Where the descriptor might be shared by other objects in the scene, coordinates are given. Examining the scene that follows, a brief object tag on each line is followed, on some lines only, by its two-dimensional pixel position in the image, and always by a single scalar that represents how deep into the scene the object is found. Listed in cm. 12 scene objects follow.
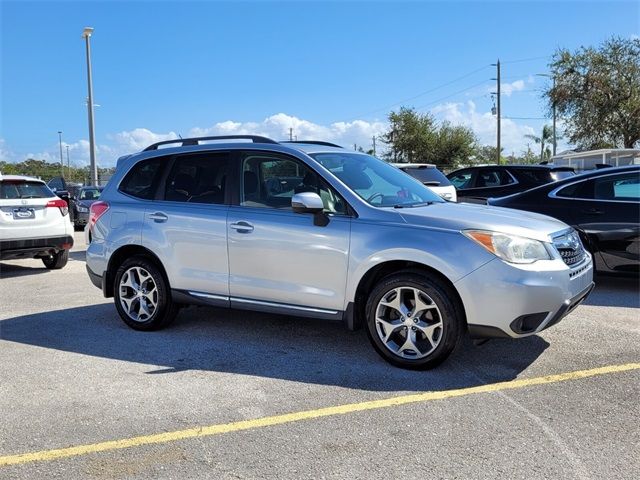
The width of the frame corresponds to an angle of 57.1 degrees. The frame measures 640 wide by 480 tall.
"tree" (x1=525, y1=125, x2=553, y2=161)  8594
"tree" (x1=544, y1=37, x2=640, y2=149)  3350
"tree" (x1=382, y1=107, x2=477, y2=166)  4722
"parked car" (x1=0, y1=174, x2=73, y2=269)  905
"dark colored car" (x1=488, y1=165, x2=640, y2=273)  699
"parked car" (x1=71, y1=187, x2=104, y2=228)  1767
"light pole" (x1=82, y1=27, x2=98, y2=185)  2306
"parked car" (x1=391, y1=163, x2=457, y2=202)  1099
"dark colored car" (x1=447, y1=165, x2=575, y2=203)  1138
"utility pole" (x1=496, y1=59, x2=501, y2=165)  3728
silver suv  423
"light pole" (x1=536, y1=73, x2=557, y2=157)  3566
